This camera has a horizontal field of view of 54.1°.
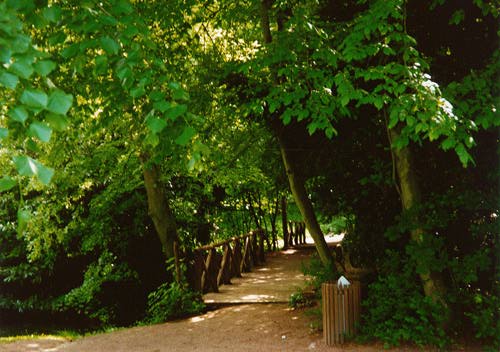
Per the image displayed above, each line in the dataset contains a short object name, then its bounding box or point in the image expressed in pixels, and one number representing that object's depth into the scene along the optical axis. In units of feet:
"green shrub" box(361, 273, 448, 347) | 21.12
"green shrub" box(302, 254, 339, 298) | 27.22
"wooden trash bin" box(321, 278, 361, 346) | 23.22
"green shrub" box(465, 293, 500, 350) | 19.93
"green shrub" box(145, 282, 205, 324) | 34.83
